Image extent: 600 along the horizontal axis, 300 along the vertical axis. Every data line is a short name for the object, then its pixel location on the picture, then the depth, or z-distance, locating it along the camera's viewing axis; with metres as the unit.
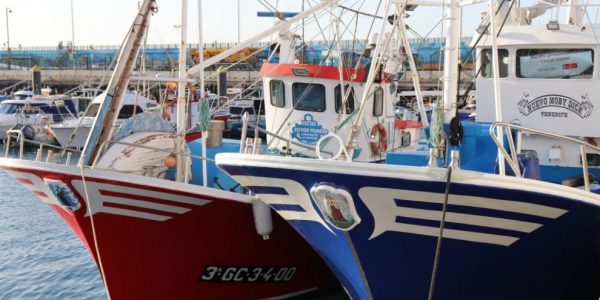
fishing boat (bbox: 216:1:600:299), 6.07
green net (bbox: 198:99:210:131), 8.45
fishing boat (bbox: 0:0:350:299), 7.98
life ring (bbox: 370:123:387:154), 12.30
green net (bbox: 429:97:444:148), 7.22
